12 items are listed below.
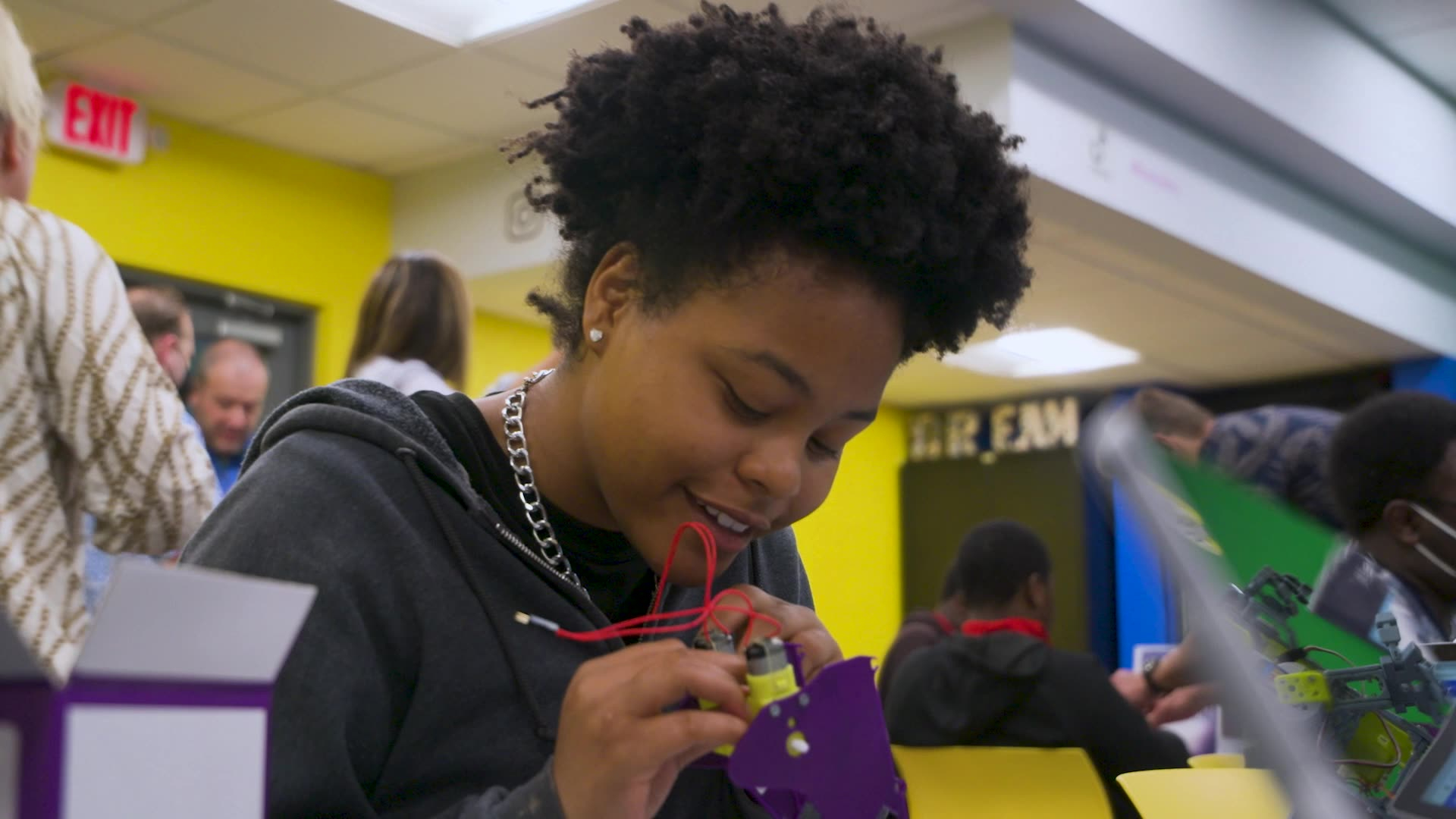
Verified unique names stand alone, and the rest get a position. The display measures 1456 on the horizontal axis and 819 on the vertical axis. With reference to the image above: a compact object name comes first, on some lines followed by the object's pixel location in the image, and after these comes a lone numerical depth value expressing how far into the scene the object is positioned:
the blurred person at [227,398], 3.21
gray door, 4.84
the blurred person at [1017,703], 2.68
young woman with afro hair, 0.92
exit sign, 4.41
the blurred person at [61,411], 1.31
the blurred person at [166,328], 2.50
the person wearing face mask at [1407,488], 1.64
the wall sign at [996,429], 8.03
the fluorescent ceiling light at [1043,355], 6.86
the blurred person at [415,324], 2.66
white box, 0.40
